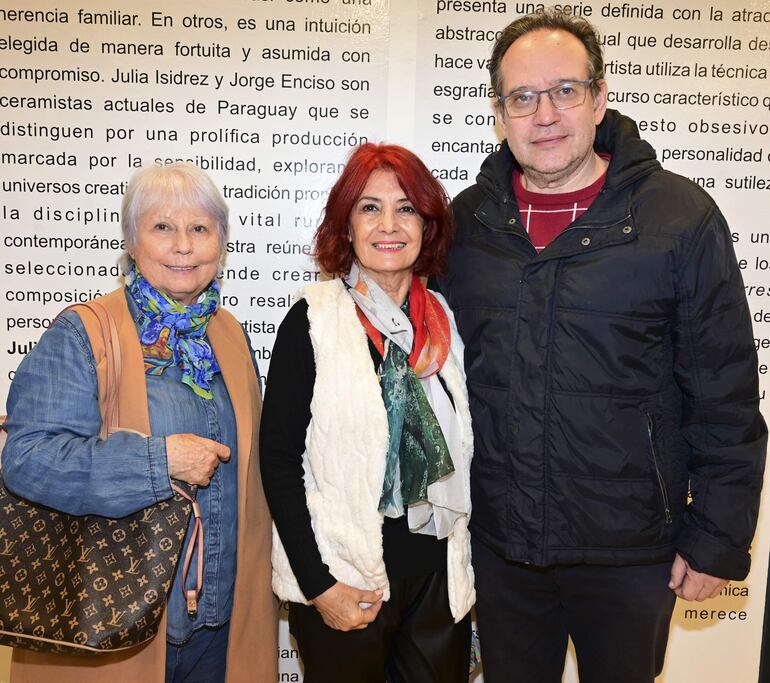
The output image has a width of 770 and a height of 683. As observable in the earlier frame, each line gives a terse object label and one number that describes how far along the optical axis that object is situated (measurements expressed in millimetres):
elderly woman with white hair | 1594
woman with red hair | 1793
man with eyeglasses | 1789
